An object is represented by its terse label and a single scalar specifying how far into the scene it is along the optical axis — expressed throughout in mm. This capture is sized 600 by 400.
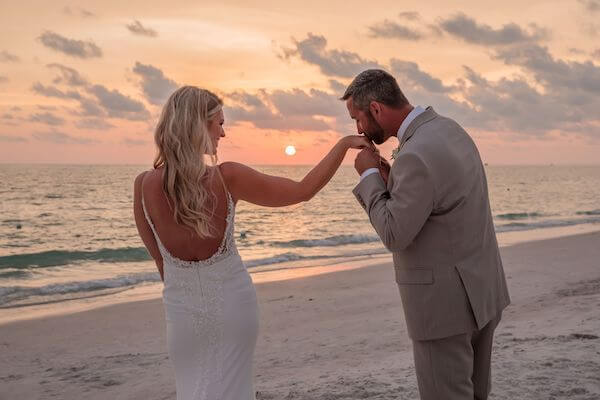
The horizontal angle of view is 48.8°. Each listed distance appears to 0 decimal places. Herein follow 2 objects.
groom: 2770
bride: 3121
